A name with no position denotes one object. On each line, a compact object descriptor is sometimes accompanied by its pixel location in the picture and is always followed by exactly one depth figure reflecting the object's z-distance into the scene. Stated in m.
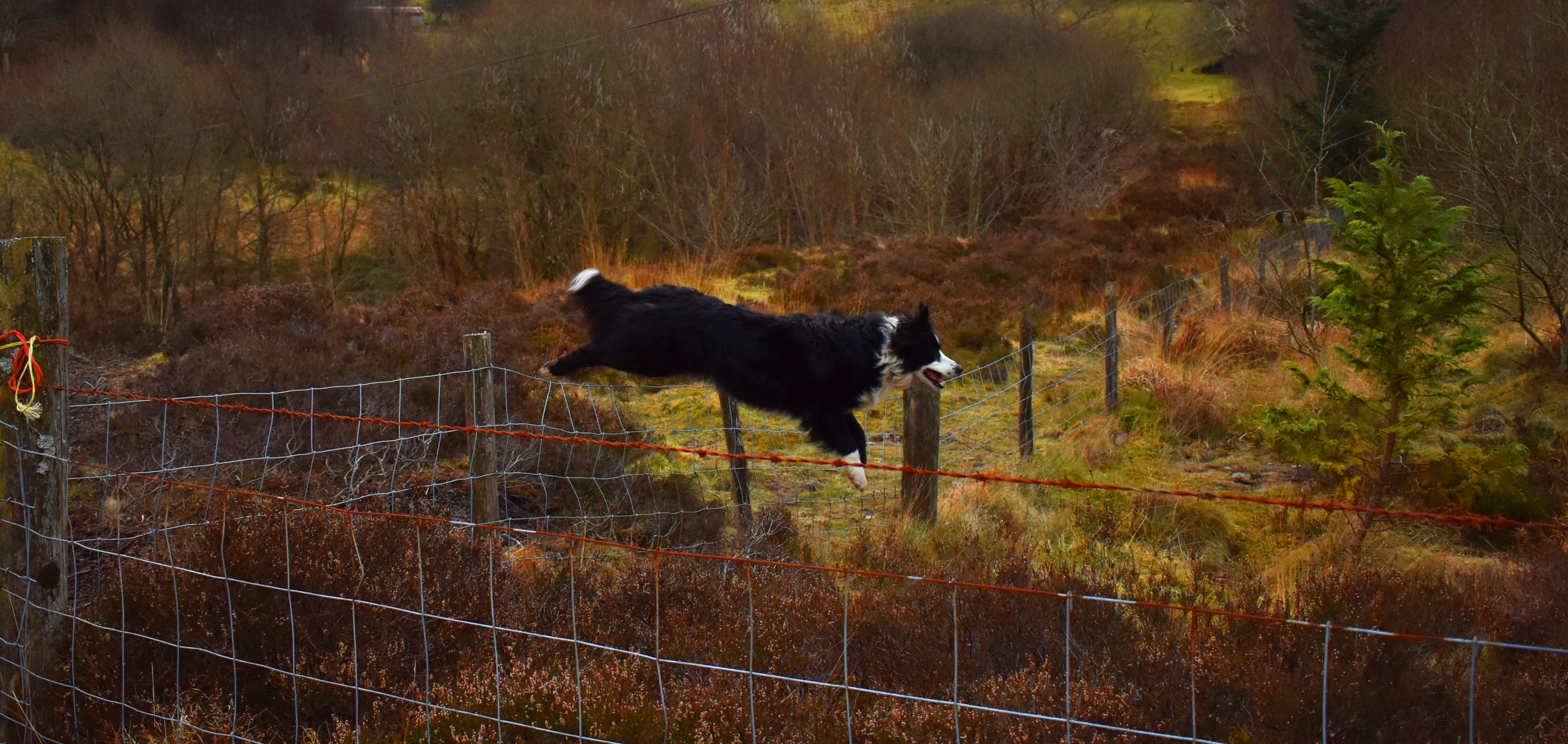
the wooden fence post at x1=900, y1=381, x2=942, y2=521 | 5.06
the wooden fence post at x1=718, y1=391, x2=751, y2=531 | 5.34
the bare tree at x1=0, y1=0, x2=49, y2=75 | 20.61
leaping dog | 5.07
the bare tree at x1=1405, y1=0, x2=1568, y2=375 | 7.16
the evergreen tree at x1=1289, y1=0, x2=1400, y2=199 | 17.39
